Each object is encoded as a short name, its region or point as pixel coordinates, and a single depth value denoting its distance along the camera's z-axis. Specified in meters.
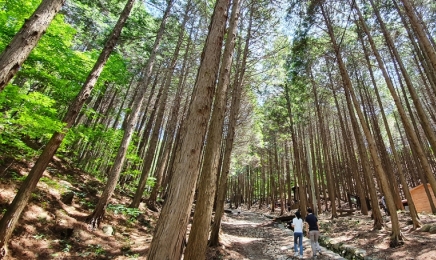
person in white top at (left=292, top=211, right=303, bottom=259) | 8.41
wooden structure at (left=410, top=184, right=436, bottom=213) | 17.83
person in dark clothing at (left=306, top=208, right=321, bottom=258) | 8.16
